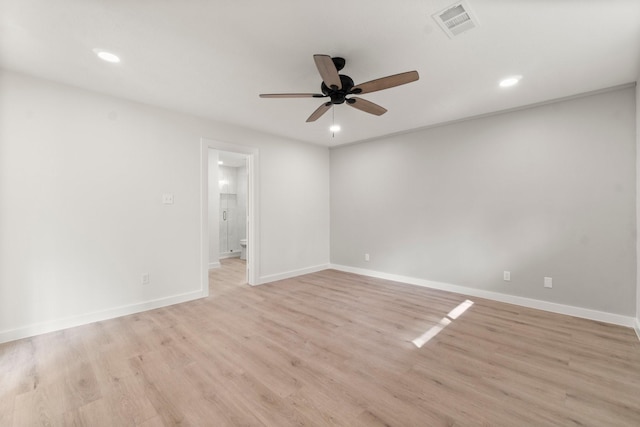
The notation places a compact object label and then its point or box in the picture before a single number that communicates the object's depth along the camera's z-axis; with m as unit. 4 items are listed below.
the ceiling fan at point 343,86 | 2.00
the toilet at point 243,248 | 7.10
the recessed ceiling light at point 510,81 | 2.81
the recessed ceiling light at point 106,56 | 2.31
